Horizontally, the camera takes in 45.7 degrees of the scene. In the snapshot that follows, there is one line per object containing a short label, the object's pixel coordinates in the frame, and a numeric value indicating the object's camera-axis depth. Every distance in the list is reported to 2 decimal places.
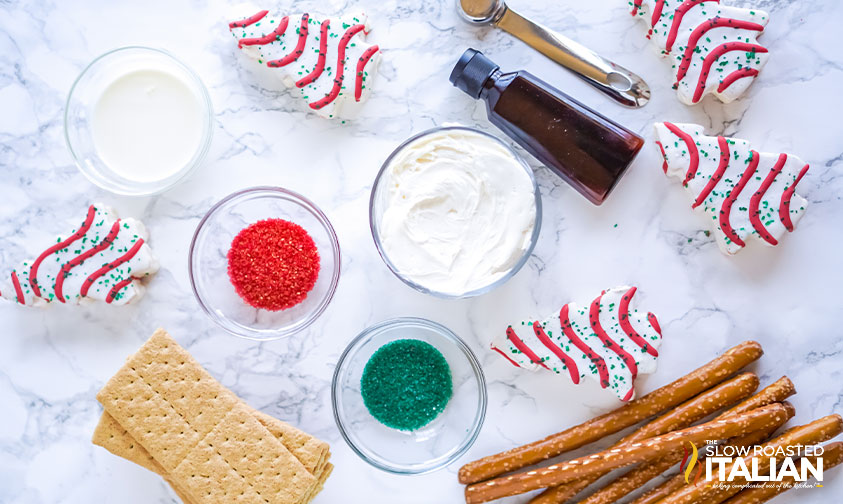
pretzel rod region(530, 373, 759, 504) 0.57
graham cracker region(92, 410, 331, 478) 0.56
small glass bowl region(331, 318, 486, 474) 0.59
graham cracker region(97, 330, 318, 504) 0.56
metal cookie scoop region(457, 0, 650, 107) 0.58
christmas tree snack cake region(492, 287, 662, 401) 0.57
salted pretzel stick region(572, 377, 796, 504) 0.56
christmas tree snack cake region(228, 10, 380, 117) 0.58
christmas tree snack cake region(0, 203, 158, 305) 0.58
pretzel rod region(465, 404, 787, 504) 0.55
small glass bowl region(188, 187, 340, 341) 0.58
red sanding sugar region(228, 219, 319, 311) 0.57
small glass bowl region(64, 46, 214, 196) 0.58
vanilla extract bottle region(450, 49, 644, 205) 0.57
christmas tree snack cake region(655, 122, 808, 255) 0.57
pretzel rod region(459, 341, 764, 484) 0.57
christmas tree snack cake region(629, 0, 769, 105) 0.57
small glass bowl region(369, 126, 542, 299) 0.56
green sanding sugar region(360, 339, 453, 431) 0.58
